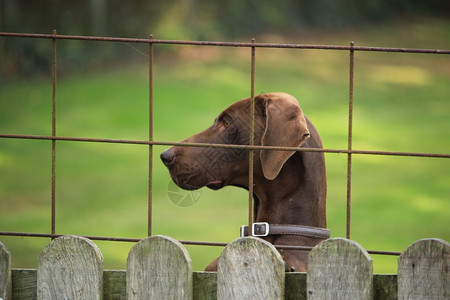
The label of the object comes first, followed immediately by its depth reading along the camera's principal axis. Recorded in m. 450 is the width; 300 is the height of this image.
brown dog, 6.31
